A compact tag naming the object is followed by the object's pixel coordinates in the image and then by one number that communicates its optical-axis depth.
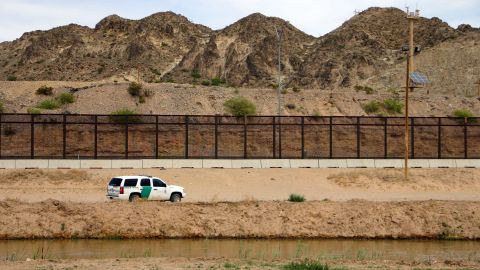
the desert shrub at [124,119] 66.31
